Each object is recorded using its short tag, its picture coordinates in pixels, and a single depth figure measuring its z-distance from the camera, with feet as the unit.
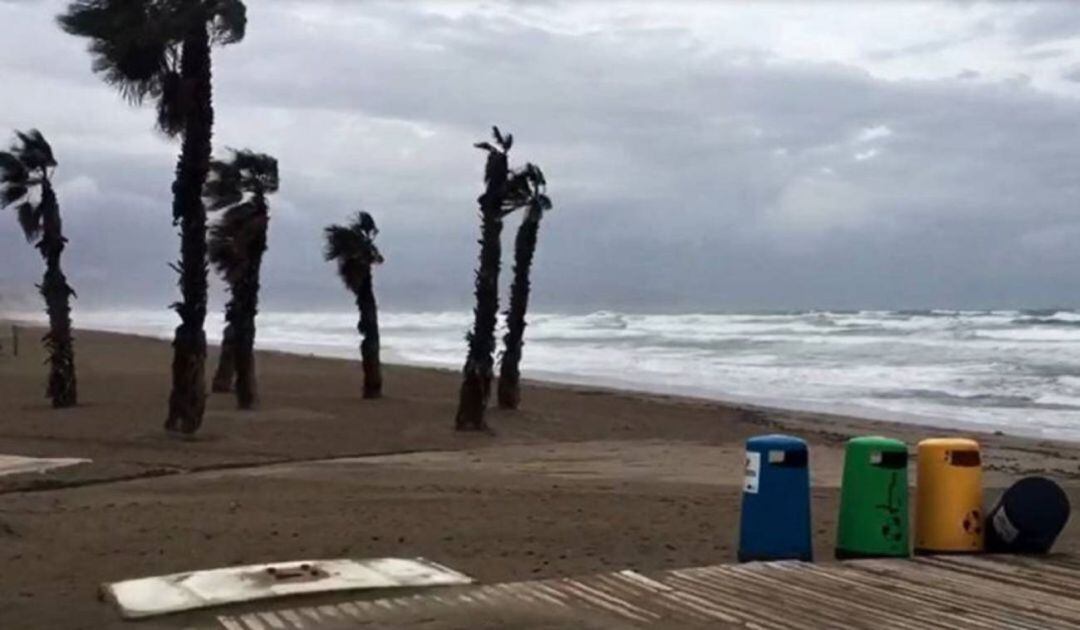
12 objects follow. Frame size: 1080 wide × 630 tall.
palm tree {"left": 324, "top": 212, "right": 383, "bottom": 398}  78.43
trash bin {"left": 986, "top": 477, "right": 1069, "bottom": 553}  27.07
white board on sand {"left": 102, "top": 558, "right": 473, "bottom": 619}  22.39
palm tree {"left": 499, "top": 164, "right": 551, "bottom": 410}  68.03
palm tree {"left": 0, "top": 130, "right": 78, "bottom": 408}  66.08
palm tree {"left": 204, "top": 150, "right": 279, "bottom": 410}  71.46
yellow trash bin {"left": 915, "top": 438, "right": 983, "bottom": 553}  27.68
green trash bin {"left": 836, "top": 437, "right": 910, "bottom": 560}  27.22
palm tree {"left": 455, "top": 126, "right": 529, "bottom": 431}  63.67
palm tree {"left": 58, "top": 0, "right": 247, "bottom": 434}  53.16
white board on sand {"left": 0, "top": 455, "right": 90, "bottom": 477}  40.75
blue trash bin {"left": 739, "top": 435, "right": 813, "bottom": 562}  26.66
